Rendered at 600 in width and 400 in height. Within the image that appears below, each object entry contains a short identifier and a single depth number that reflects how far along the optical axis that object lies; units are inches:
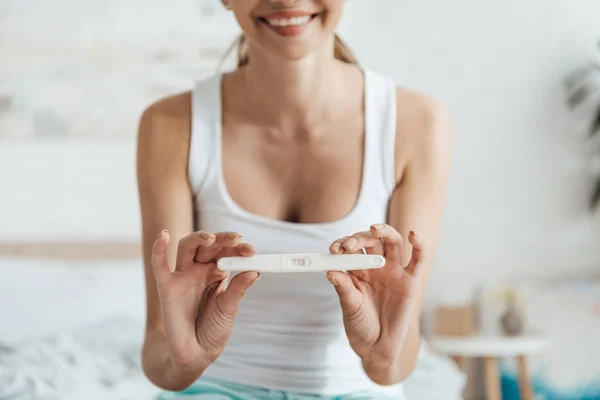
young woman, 38.3
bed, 68.1
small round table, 97.0
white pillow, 88.6
